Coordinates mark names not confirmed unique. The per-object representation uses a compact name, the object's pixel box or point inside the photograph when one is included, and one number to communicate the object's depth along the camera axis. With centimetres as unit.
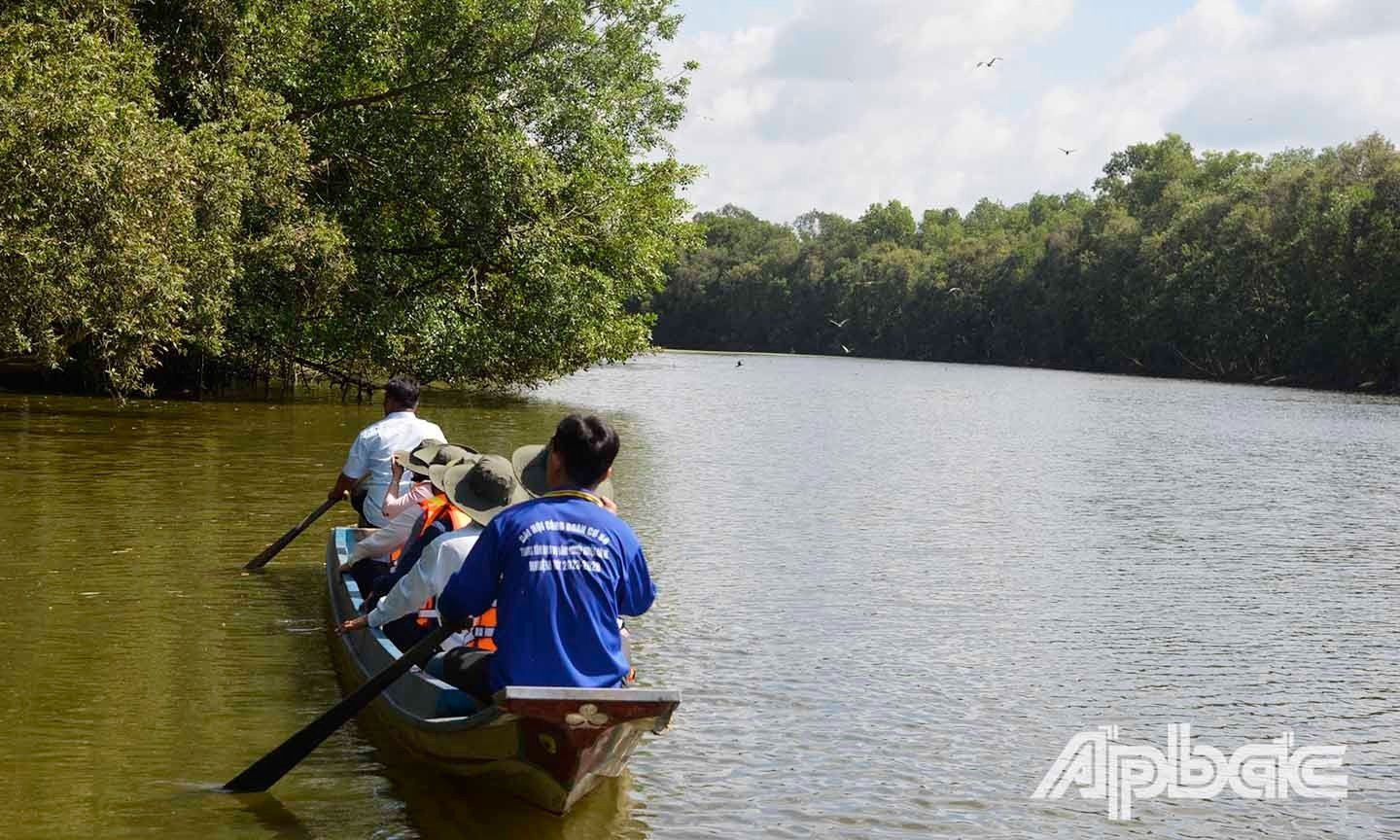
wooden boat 666
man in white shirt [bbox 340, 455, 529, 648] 800
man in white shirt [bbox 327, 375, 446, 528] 1143
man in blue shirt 670
